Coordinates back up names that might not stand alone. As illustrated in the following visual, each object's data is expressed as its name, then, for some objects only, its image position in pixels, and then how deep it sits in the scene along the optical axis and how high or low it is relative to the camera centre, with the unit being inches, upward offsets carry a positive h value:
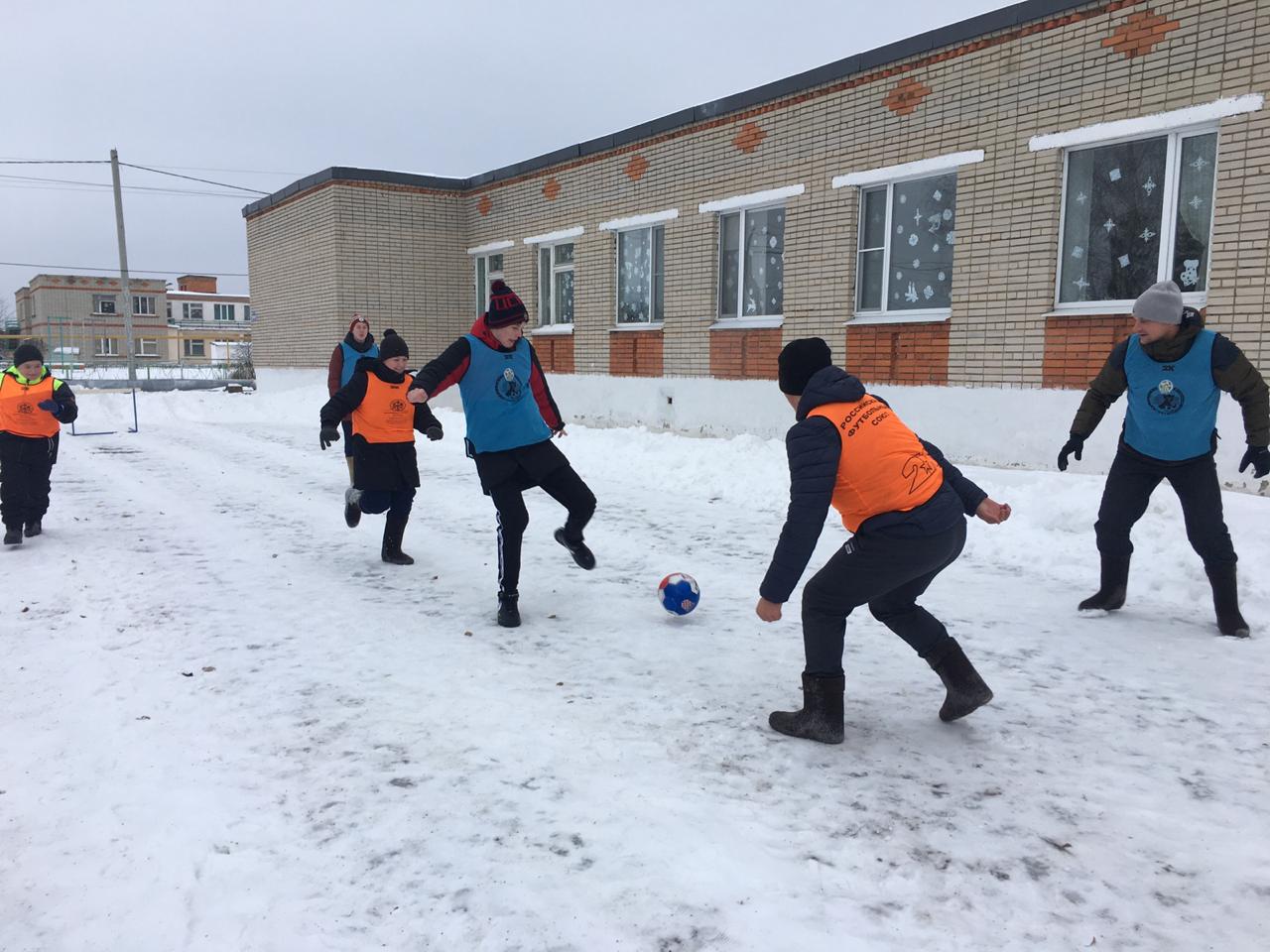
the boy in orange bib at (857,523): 131.0 -25.3
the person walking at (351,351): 342.6 +0.8
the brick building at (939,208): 327.3 +71.6
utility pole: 1110.5 +145.9
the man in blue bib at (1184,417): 188.9 -12.9
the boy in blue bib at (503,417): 207.6 -15.1
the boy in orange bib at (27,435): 285.3 -27.0
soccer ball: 206.2 -55.5
